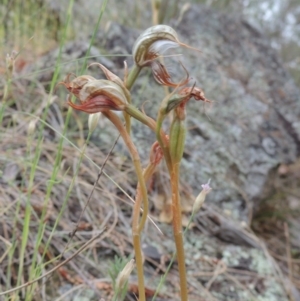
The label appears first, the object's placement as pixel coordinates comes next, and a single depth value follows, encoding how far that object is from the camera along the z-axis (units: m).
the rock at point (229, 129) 0.38
